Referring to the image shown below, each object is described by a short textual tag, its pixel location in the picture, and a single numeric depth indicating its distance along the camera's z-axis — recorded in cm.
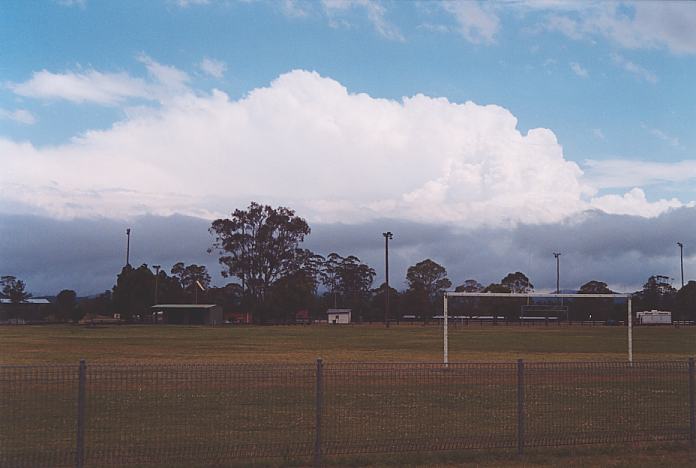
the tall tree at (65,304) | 12194
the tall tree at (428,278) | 14865
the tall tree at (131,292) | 12381
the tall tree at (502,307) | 11212
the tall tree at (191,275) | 15538
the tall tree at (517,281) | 15775
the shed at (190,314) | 11744
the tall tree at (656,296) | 13888
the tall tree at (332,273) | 16369
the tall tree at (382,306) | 14135
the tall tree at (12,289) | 14051
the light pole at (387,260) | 10142
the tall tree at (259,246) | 12369
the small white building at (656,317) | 11275
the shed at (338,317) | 13062
